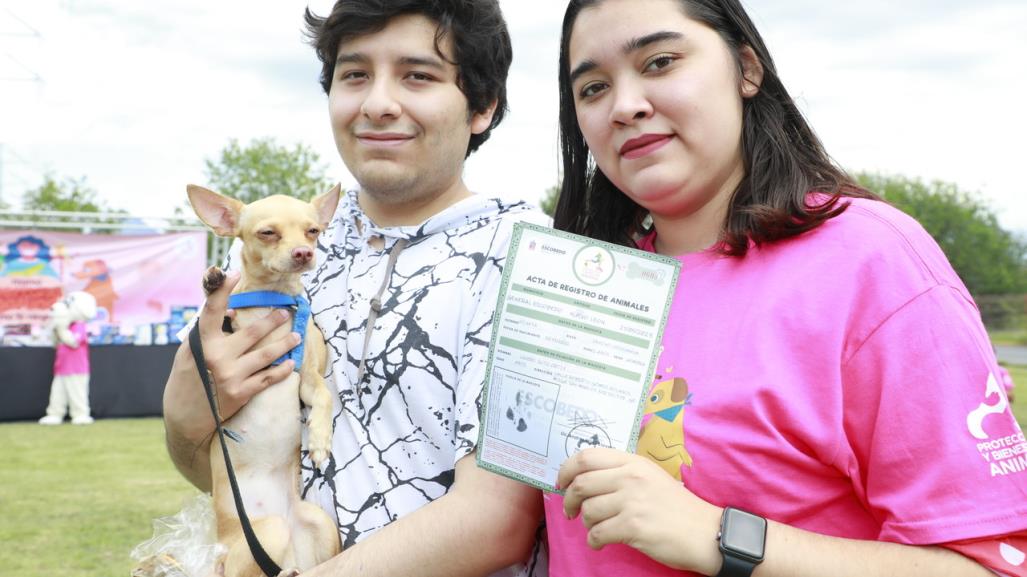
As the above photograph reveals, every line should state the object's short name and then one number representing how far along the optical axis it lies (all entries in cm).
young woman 143
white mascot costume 1238
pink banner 1262
